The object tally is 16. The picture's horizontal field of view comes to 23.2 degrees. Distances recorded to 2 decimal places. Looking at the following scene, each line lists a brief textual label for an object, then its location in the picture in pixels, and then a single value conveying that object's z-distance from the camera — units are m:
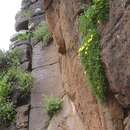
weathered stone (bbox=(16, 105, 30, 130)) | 7.82
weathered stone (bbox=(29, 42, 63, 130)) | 7.70
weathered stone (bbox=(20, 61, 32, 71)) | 8.93
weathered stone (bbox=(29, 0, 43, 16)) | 10.24
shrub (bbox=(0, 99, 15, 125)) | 8.03
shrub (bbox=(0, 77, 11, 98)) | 8.31
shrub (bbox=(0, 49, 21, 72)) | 9.13
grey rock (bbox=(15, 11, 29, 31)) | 10.31
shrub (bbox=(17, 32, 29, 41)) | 9.73
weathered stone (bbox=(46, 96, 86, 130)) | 6.67
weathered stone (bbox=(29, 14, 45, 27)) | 9.94
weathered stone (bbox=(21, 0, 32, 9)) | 10.72
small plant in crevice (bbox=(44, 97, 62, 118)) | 7.34
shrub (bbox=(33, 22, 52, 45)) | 8.95
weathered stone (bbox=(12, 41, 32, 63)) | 9.19
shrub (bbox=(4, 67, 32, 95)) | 8.34
